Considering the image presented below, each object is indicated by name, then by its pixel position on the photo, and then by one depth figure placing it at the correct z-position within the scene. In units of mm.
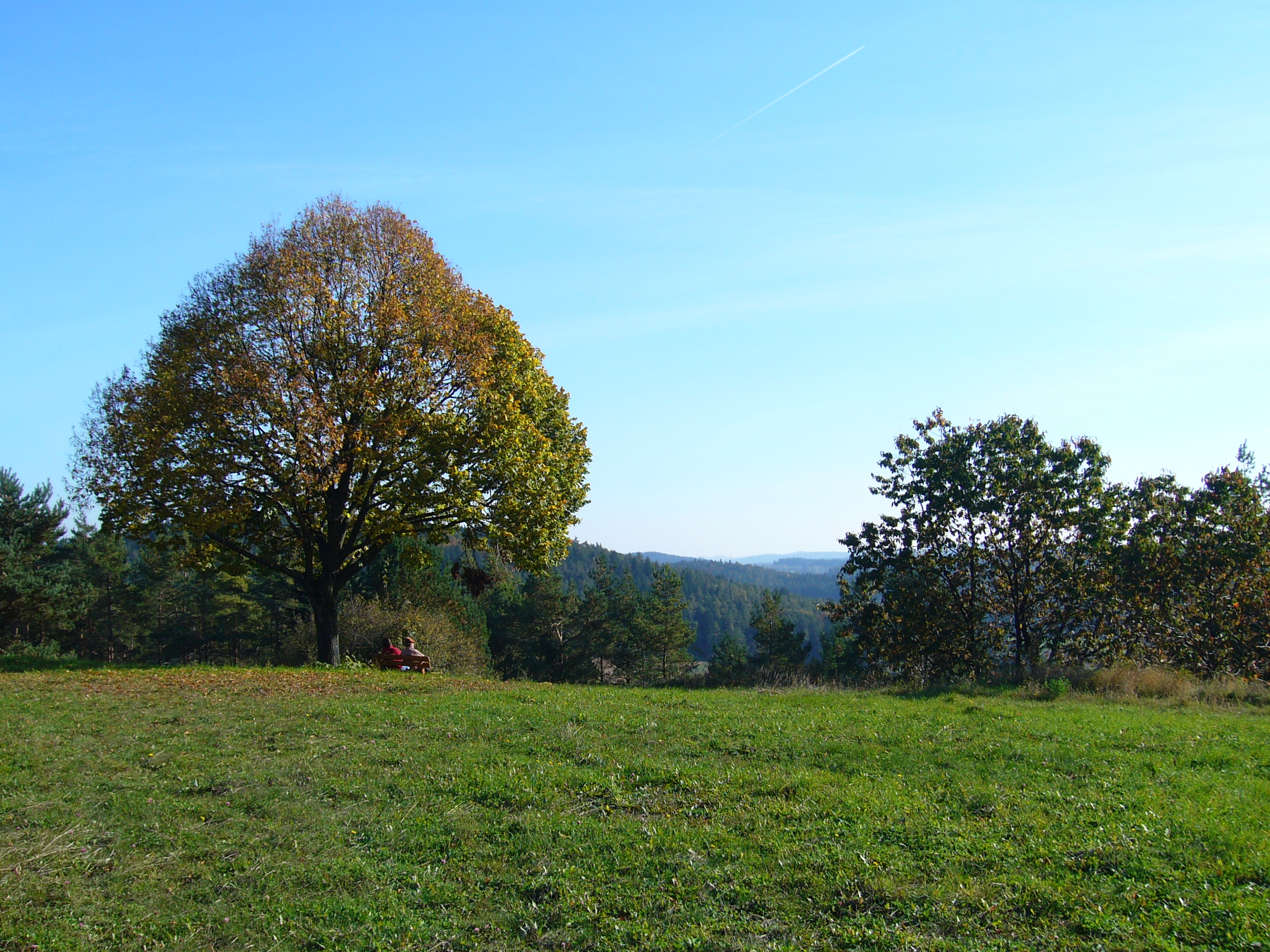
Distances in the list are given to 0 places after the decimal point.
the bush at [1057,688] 15867
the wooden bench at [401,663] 20906
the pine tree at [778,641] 67688
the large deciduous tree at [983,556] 24250
